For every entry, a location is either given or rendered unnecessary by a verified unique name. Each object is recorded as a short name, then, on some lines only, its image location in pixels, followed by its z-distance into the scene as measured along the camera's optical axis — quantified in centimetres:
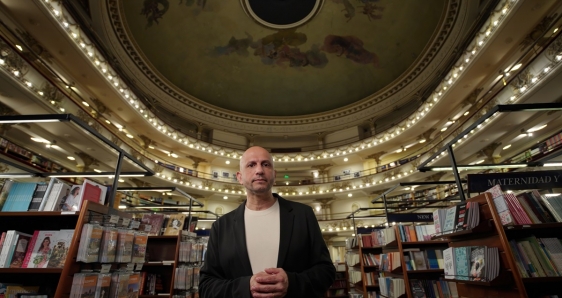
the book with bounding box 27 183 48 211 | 291
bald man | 150
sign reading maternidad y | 310
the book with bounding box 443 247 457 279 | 316
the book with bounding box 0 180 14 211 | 288
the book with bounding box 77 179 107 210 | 290
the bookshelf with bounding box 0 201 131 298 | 253
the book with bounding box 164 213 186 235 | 563
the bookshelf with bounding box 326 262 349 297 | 1136
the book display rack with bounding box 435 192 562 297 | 258
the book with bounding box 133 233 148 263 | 338
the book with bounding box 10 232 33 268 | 273
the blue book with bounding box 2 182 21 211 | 288
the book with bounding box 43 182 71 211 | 289
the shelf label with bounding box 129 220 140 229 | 349
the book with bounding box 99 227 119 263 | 279
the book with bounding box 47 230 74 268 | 269
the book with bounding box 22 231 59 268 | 272
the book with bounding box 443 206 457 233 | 320
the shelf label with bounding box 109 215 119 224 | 302
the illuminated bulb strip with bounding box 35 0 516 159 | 1054
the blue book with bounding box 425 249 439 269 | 569
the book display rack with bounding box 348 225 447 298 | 561
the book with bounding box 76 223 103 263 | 260
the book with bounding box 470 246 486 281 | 268
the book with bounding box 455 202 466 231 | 299
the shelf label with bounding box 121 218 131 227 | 327
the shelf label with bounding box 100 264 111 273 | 280
